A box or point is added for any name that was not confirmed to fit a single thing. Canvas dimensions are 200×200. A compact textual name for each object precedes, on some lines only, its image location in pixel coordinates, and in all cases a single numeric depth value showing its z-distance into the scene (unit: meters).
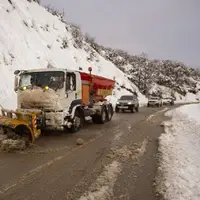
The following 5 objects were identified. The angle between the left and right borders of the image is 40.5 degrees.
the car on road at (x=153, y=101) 39.22
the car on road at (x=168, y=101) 49.89
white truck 10.41
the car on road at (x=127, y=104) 25.61
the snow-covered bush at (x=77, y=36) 41.98
